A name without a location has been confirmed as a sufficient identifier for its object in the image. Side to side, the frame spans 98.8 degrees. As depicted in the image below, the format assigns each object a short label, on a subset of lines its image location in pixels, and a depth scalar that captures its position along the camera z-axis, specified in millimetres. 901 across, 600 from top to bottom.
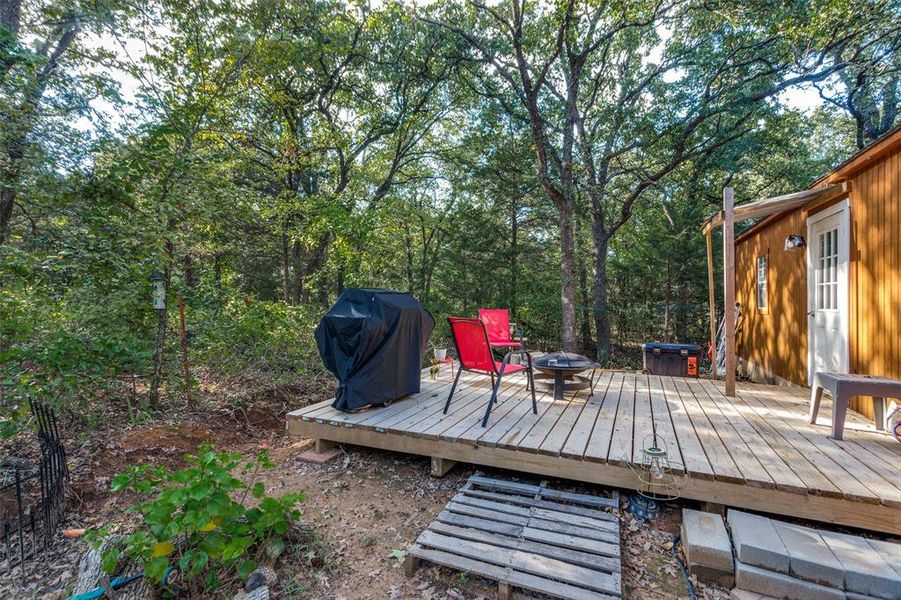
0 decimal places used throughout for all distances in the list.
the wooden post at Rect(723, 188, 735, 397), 4062
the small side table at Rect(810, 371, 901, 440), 2594
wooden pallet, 1746
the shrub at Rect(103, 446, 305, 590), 1619
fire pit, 3723
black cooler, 5918
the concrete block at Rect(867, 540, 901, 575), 1692
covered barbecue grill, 3373
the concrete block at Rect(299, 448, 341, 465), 3209
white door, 3820
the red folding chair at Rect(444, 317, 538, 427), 3273
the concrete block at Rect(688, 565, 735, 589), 1806
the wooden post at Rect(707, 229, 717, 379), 5162
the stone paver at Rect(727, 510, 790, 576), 1740
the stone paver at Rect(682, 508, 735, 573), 1838
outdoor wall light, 4819
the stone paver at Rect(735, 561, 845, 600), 1641
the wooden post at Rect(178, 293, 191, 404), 4148
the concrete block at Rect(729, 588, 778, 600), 1711
